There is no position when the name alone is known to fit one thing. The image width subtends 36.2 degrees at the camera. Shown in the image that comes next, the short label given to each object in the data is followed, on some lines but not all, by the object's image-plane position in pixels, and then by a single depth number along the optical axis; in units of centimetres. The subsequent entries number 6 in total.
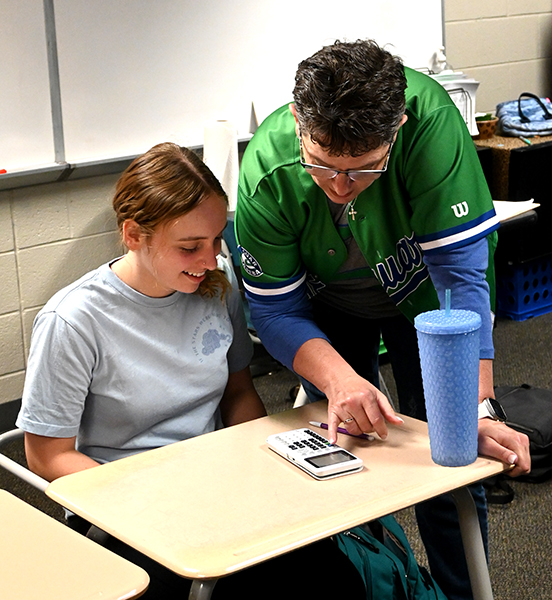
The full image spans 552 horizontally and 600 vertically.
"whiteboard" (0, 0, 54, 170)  269
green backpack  143
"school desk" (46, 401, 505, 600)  104
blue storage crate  396
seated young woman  140
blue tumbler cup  114
